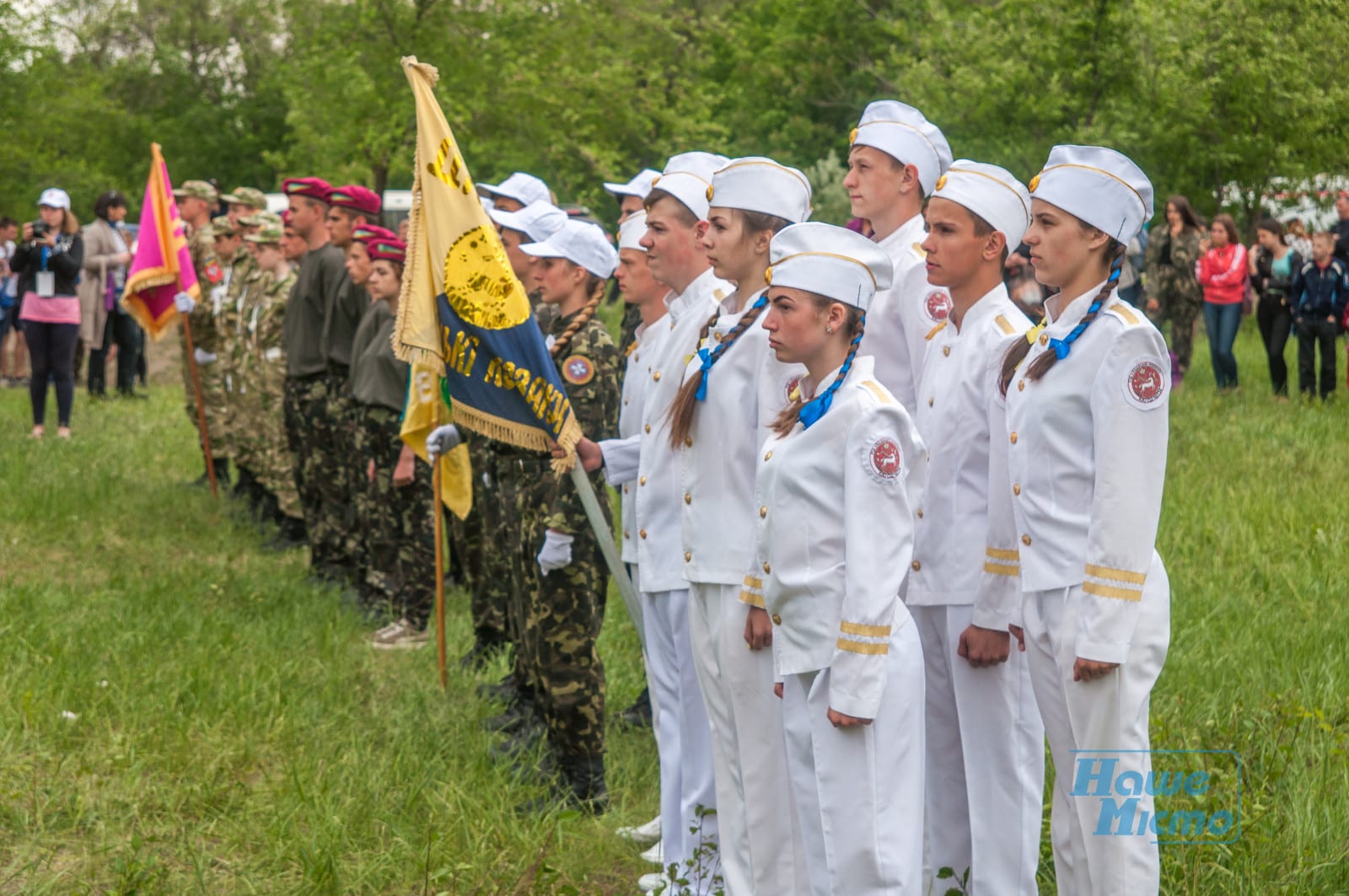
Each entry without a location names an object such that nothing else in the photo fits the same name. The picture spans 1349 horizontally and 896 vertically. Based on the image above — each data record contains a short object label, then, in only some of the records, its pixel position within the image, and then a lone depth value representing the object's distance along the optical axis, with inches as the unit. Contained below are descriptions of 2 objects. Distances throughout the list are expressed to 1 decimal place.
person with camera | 526.0
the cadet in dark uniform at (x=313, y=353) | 344.8
